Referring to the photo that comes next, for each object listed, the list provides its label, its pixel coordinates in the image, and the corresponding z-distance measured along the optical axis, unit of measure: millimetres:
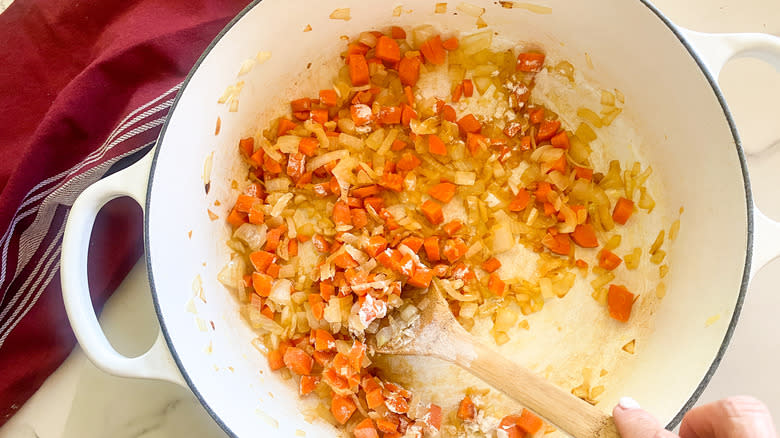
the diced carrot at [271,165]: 375
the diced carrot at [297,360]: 362
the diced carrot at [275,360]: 366
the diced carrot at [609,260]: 378
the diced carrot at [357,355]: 354
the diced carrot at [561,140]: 387
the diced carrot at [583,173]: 386
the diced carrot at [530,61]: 384
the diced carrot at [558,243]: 381
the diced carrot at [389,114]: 381
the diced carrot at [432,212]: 372
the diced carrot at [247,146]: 372
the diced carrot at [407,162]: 381
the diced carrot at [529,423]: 361
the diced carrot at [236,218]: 369
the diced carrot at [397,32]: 379
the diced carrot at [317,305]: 362
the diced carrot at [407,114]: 382
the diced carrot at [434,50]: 384
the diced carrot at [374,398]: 356
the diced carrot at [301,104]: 383
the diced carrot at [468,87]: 391
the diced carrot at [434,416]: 365
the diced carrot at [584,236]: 381
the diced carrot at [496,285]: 373
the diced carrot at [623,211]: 379
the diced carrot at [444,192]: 380
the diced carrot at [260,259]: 365
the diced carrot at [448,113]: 388
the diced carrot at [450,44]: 385
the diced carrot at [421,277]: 355
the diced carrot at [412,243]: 366
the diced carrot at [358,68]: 379
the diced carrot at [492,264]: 376
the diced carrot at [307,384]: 363
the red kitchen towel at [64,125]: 353
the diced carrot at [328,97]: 382
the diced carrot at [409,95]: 384
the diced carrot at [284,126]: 380
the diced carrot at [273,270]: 367
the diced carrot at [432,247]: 369
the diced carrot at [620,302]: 374
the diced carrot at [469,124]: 387
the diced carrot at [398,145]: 383
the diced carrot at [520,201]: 384
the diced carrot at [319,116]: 381
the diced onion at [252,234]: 368
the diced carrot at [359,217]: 373
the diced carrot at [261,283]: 364
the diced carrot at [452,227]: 375
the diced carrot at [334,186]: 373
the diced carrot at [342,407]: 359
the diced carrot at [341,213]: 371
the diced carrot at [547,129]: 388
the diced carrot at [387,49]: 378
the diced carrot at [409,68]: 386
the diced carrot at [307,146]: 375
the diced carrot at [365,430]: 356
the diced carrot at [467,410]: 369
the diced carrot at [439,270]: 369
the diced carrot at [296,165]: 374
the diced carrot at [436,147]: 381
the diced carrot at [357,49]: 380
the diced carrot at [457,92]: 392
